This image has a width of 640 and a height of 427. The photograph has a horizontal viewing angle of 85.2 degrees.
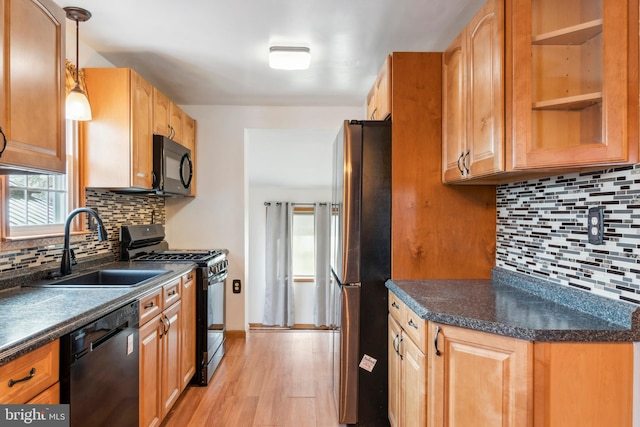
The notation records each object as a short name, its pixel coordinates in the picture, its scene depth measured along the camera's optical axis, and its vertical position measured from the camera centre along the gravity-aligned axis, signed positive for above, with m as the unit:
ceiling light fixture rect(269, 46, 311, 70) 2.25 +1.03
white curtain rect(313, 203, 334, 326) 5.62 -0.73
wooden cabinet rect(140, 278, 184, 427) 1.75 -0.77
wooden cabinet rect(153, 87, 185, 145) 2.56 +0.77
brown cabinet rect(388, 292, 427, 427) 1.46 -0.72
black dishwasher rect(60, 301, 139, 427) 1.21 -0.61
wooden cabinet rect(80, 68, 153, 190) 2.20 +0.54
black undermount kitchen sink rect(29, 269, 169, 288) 2.13 -0.38
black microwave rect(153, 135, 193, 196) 2.54 +0.38
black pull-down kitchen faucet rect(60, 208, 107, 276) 1.87 -0.19
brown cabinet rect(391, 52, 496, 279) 1.99 +0.16
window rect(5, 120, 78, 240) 1.77 +0.08
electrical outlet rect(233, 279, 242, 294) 3.43 -0.70
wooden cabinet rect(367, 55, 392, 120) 2.03 +0.78
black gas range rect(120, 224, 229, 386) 2.54 -0.51
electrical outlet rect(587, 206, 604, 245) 1.31 -0.04
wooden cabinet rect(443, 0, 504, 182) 1.42 +0.54
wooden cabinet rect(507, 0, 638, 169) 1.15 +0.48
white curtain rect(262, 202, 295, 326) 5.63 -0.85
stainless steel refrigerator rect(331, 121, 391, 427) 1.98 -0.30
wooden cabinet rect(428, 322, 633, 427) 1.16 -0.57
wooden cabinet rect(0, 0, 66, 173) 1.21 +0.49
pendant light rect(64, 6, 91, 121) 1.82 +0.60
